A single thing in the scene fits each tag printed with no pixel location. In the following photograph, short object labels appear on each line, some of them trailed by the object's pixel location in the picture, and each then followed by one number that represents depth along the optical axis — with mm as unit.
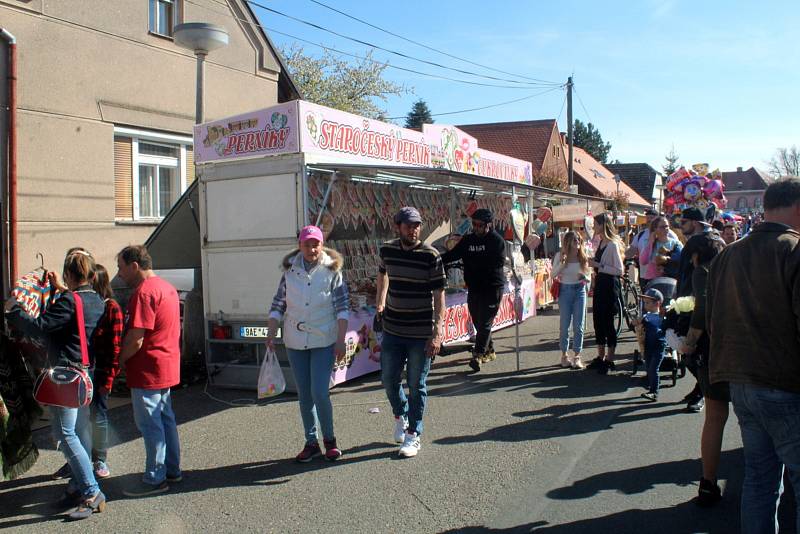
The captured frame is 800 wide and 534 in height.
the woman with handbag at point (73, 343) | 4227
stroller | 7098
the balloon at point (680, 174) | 15998
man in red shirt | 4617
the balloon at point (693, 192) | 15289
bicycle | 9954
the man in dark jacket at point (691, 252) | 5246
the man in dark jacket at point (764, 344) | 3154
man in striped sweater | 5354
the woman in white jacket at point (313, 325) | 5180
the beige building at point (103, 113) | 9406
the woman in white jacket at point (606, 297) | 8070
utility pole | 28047
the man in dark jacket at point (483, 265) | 8011
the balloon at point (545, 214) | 13914
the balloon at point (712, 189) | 15359
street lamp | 9242
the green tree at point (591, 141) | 77938
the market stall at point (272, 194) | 7164
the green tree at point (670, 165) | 56166
